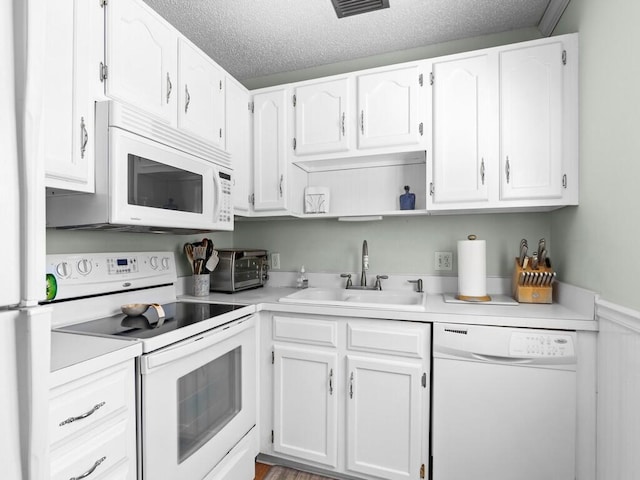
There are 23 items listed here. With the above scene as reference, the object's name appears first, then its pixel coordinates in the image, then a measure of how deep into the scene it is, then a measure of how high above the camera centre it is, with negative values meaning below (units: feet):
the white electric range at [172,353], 3.92 -1.57
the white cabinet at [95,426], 2.93 -1.79
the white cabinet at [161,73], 4.33 +2.42
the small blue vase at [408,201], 6.98 +0.73
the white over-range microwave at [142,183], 4.06 +0.75
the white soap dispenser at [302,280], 8.05 -1.03
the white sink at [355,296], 6.14 -1.22
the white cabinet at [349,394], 5.31 -2.61
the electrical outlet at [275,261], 8.51 -0.61
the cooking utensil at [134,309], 5.07 -1.09
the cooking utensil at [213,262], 6.98 -0.52
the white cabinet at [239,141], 6.74 +1.94
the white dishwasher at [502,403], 4.72 -2.39
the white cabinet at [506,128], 5.46 +1.83
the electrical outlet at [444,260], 7.09 -0.49
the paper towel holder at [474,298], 6.06 -1.09
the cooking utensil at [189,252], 7.01 -0.32
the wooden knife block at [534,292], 5.77 -0.94
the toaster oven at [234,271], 7.18 -0.75
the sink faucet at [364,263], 7.39 -0.58
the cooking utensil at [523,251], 6.23 -0.26
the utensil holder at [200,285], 6.77 -0.96
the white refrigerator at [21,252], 1.83 -0.09
